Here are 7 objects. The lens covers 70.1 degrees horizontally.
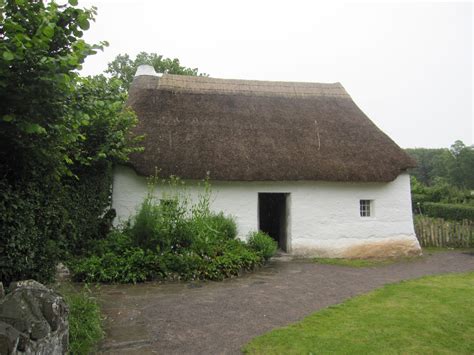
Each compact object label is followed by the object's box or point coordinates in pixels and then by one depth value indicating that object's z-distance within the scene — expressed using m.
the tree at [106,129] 6.66
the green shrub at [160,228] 7.60
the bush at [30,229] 3.85
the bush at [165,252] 6.98
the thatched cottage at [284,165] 9.77
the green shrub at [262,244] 9.05
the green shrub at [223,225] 8.95
